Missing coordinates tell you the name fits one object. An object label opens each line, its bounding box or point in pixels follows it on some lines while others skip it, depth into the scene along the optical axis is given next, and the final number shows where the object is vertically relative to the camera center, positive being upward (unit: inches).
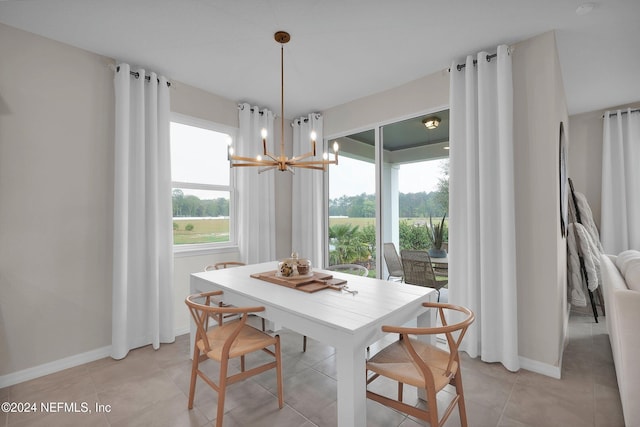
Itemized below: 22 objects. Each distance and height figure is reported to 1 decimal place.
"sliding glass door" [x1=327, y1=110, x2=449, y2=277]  126.3 +11.6
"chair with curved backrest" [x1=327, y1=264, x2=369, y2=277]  108.1 -20.9
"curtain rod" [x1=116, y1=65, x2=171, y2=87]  105.5 +52.4
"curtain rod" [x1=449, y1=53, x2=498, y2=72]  99.9 +53.8
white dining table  51.8 -20.3
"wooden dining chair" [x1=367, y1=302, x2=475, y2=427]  51.2 -31.0
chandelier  84.1 +15.6
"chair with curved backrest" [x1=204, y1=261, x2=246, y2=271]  115.3 -20.8
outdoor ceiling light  123.3 +39.2
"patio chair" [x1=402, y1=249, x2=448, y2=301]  121.8 -23.7
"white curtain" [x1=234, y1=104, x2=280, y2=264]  144.2 +8.5
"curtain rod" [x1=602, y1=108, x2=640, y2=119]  144.0 +50.8
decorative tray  78.2 -19.1
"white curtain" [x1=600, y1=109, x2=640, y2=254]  142.6 +16.0
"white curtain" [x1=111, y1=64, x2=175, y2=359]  103.0 -0.7
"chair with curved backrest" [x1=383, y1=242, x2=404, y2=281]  137.6 -22.1
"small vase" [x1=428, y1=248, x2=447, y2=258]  124.5 -16.7
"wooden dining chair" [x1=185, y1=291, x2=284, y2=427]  63.2 -31.4
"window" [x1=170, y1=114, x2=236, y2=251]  128.7 +13.5
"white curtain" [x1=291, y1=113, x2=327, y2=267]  159.3 +6.7
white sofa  60.4 -27.8
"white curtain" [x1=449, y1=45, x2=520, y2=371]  94.3 +2.8
